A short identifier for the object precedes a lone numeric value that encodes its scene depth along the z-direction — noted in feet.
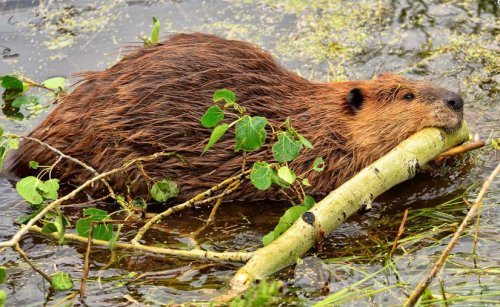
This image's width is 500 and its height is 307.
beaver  25.72
